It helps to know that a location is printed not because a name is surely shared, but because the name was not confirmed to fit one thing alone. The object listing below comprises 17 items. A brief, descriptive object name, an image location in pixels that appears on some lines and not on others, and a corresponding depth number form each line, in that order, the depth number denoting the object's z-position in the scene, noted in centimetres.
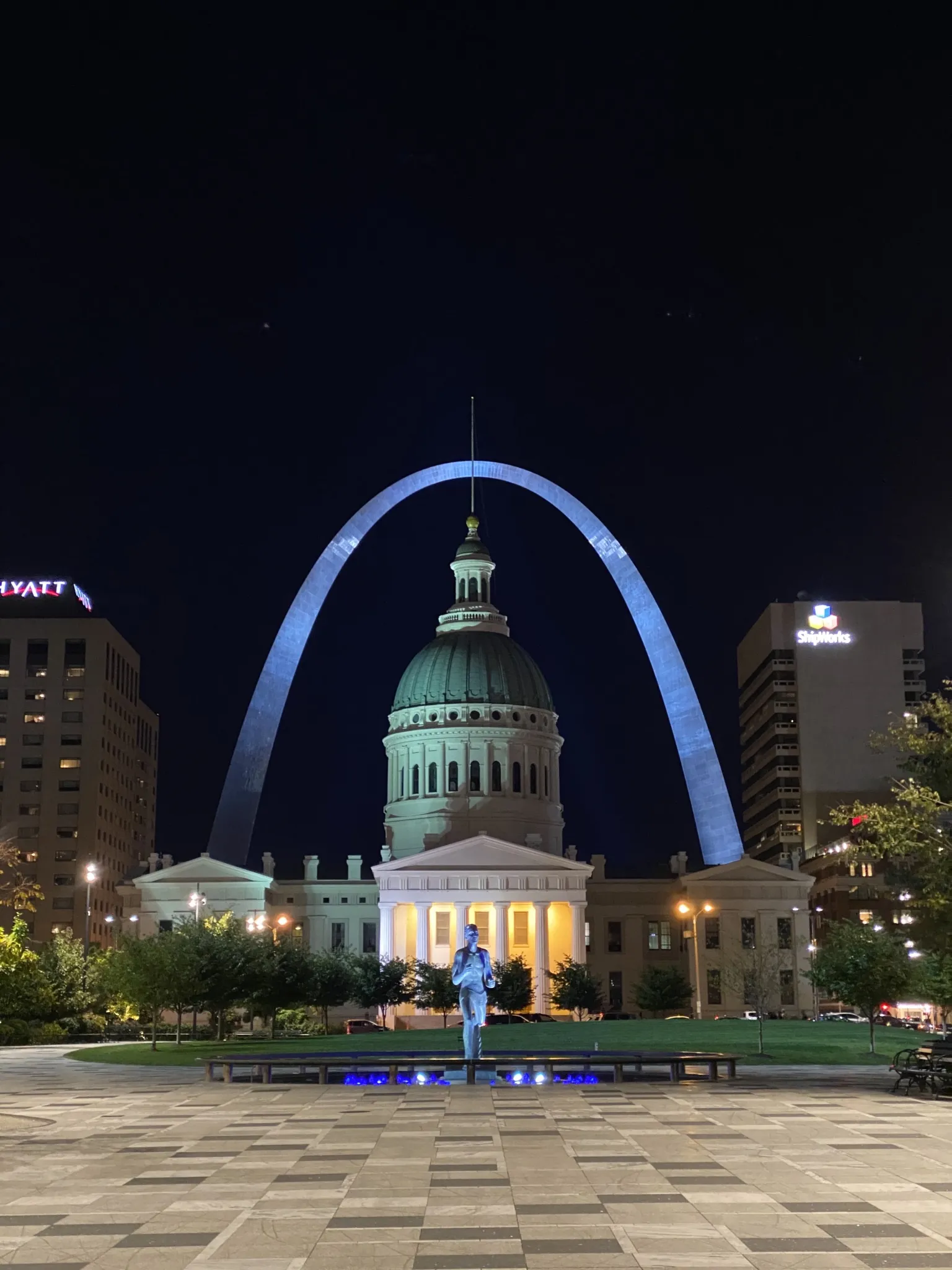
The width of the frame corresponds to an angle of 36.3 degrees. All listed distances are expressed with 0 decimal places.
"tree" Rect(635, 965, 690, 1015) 10075
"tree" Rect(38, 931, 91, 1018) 7262
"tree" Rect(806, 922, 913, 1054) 5112
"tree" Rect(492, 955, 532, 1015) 9650
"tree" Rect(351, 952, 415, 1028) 10156
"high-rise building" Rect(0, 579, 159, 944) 14838
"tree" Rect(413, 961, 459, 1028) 9250
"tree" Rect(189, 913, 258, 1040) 6097
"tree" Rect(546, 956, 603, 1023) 10394
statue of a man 3869
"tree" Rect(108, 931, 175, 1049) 5872
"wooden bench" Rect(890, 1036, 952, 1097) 3025
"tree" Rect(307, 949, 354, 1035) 8681
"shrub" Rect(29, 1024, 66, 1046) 6800
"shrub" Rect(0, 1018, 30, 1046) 6481
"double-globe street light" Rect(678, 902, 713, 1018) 10275
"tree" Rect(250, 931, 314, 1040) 6825
